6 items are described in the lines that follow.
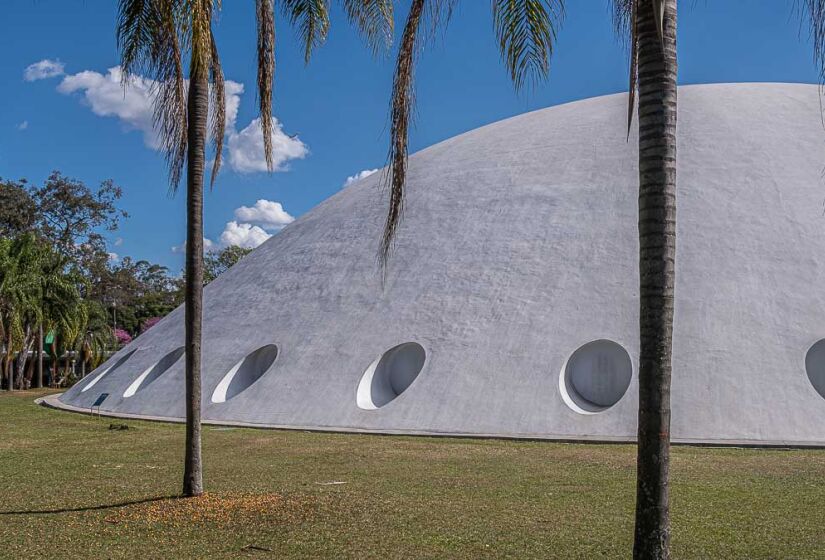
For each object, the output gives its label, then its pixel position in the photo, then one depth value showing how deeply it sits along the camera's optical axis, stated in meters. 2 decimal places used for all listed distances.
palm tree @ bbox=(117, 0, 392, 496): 8.71
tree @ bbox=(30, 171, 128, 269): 45.81
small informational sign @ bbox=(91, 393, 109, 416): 19.17
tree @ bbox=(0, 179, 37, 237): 44.12
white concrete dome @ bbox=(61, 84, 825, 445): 14.50
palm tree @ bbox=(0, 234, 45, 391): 33.62
